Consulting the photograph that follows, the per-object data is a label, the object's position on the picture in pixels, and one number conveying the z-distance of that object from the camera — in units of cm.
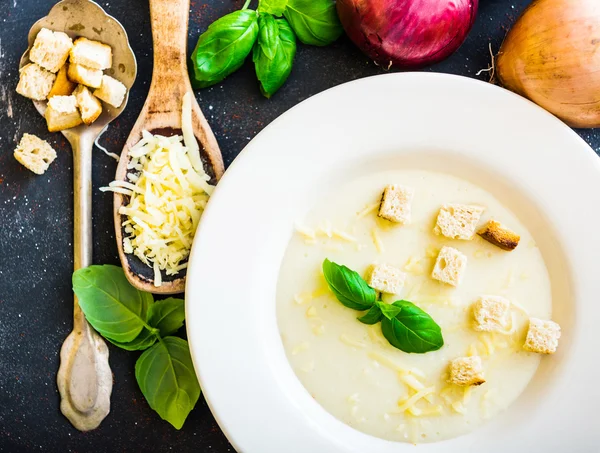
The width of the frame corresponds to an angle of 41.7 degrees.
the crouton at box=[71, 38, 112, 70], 44
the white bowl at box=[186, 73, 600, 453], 41
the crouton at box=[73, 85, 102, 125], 44
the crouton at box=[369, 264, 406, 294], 41
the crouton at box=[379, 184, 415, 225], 41
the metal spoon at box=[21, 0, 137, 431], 44
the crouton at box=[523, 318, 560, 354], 41
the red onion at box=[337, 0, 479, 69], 40
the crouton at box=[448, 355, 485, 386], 40
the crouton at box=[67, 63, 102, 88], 44
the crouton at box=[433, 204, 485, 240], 41
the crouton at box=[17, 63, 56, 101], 44
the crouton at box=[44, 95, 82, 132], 44
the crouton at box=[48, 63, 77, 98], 45
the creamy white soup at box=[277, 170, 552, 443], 42
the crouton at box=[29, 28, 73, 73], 44
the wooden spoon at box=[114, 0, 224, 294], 44
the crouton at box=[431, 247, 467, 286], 41
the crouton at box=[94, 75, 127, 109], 44
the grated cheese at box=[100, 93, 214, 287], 42
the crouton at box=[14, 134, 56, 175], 45
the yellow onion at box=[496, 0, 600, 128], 40
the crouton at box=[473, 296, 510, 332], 41
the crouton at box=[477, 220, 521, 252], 41
